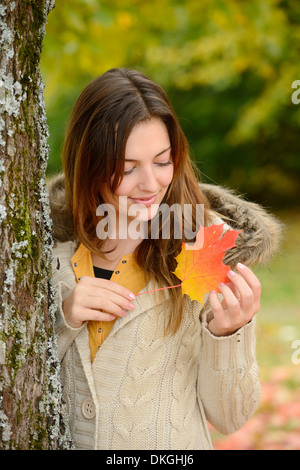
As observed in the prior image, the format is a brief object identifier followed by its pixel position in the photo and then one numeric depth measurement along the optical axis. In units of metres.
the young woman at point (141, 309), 2.53
